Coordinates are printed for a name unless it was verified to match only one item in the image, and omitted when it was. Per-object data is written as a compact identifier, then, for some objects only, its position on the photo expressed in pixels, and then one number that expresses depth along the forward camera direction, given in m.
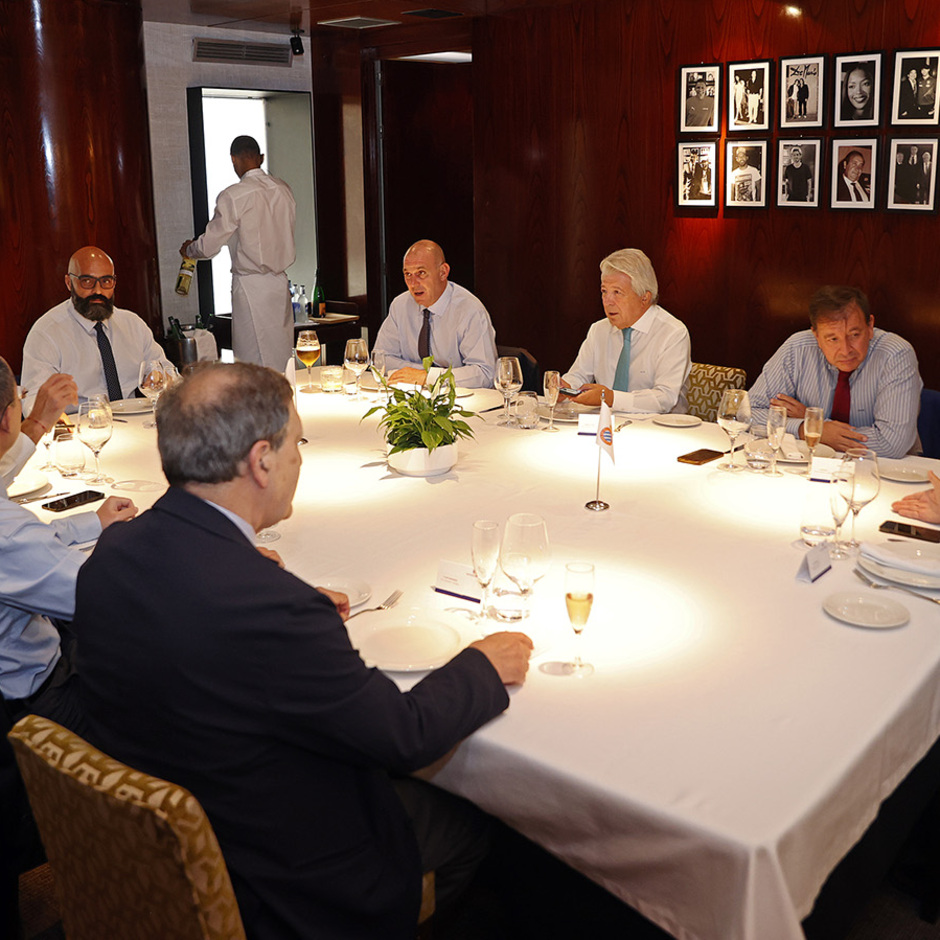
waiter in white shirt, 7.00
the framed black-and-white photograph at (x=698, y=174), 5.72
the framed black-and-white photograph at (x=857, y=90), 4.96
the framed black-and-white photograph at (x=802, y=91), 5.16
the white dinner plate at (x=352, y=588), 2.07
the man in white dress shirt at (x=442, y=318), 4.83
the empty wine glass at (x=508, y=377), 3.64
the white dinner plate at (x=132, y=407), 3.89
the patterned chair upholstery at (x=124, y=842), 1.31
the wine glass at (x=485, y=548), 1.86
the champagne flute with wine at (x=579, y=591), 1.68
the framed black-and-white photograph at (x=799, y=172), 5.28
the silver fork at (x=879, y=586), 2.06
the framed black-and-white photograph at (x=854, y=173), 5.07
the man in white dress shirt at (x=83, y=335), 4.39
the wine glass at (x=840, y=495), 2.19
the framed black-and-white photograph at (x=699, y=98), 5.63
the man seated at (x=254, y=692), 1.43
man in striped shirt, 3.44
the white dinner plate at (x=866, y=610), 1.93
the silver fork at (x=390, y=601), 2.07
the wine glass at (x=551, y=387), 3.58
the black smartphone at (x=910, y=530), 2.40
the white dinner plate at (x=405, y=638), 1.80
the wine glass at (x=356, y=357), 4.15
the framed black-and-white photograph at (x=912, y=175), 4.86
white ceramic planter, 3.02
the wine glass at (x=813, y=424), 2.86
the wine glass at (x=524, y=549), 1.83
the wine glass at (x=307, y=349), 4.13
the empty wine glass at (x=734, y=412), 2.99
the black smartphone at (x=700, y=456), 3.14
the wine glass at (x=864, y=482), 2.25
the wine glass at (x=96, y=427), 2.87
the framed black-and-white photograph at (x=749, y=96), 5.39
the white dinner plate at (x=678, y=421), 3.64
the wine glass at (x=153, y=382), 3.66
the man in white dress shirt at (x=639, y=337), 4.20
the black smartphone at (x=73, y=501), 2.72
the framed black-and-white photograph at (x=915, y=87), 4.76
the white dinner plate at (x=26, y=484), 2.80
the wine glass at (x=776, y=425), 2.94
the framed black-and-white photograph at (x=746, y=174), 5.50
